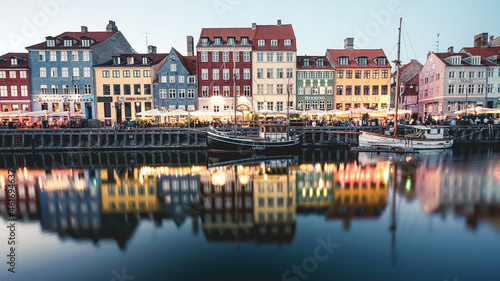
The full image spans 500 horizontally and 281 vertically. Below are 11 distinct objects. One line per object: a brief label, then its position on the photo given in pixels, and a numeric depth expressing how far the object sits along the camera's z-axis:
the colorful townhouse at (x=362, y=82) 51.12
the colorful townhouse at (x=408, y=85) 62.00
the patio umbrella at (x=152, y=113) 36.31
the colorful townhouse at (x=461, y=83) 49.69
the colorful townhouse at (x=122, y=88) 49.34
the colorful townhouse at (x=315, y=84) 51.25
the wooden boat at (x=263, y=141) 31.38
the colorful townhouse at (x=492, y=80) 49.56
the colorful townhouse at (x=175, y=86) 49.31
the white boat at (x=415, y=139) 32.31
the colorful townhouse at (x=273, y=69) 50.38
